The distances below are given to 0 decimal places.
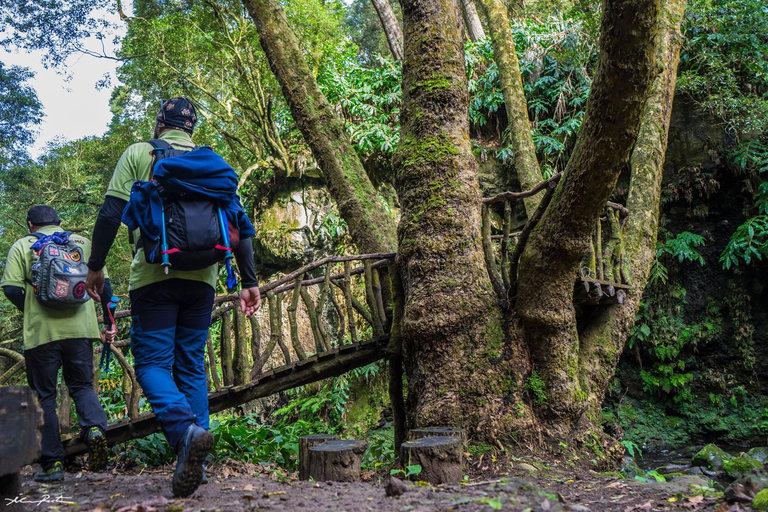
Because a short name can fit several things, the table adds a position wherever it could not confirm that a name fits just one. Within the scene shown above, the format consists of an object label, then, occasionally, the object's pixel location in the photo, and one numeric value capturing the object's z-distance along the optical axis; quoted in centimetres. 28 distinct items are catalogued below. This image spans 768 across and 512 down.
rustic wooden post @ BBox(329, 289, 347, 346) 507
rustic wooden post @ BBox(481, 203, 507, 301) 450
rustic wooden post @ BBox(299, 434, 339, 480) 327
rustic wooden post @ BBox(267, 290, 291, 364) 483
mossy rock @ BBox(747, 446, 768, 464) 605
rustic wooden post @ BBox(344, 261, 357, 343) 525
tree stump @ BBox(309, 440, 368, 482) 307
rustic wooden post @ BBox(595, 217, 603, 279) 494
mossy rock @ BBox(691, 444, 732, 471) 605
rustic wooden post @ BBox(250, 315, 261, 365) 473
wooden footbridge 415
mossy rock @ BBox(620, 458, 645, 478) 476
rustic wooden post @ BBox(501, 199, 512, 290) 460
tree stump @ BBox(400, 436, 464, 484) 299
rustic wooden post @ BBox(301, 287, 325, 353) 488
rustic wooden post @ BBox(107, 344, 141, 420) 408
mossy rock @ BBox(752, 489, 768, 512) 221
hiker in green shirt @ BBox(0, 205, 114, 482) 364
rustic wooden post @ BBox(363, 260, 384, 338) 523
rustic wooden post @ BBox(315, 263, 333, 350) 498
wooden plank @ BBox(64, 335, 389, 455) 400
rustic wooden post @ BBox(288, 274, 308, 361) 491
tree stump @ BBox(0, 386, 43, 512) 170
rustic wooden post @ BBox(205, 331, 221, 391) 443
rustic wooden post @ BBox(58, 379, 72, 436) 407
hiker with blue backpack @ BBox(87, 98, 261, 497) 244
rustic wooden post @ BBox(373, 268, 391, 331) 536
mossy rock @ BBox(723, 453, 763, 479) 510
